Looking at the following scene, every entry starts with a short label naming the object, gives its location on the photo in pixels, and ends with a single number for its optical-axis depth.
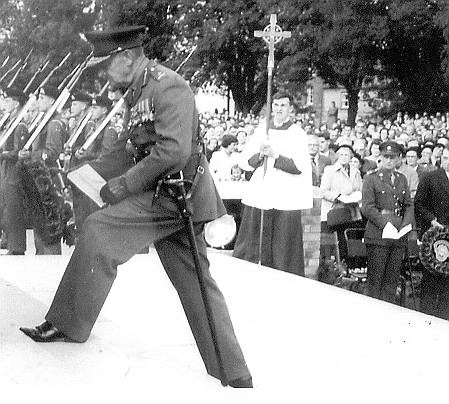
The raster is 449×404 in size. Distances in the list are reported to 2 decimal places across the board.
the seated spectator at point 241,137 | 4.23
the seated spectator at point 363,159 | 5.70
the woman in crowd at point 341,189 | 6.40
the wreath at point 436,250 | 6.41
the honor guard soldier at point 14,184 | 3.98
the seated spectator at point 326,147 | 5.02
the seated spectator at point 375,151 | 5.85
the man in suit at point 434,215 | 6.54
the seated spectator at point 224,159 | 4.38
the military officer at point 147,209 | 3.80
